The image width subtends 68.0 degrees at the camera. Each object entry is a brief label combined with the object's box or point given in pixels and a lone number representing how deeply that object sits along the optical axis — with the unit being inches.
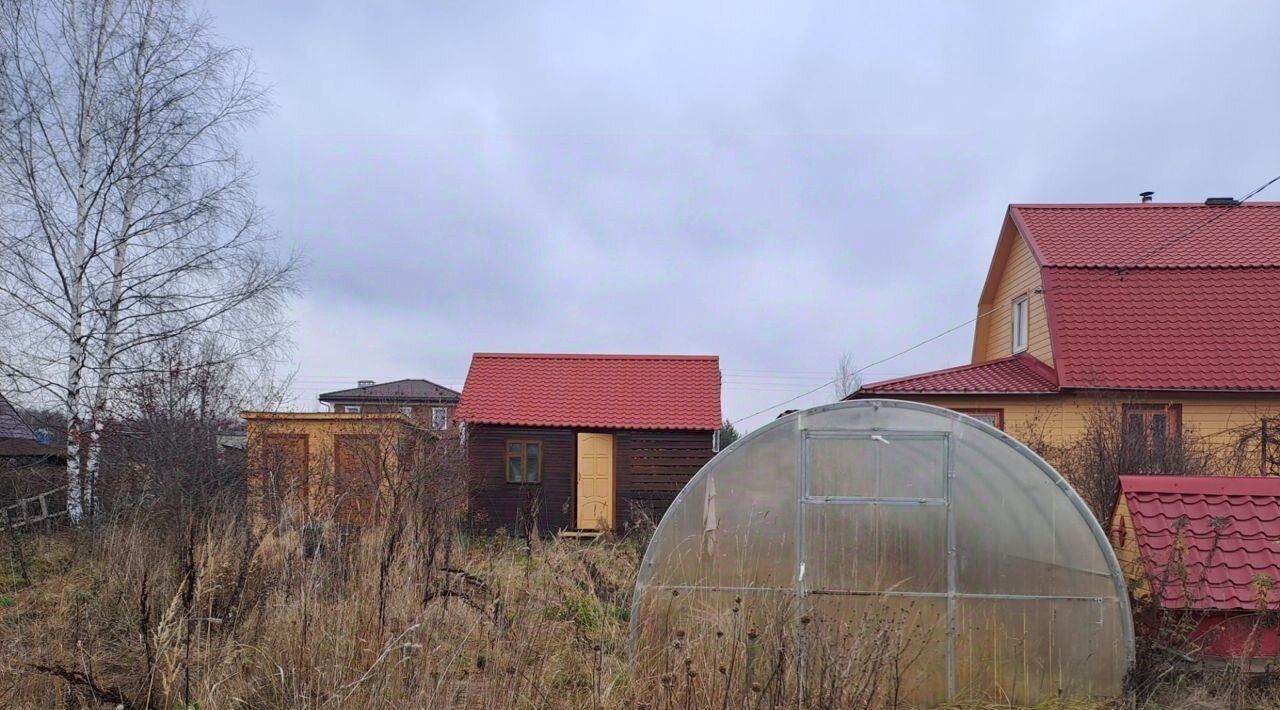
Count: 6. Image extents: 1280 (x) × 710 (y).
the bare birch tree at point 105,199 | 608.4
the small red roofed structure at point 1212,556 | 252.4
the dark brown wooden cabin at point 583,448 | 751.7
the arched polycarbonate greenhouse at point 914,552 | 262.4
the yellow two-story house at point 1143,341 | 652.7
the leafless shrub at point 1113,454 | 434.9
